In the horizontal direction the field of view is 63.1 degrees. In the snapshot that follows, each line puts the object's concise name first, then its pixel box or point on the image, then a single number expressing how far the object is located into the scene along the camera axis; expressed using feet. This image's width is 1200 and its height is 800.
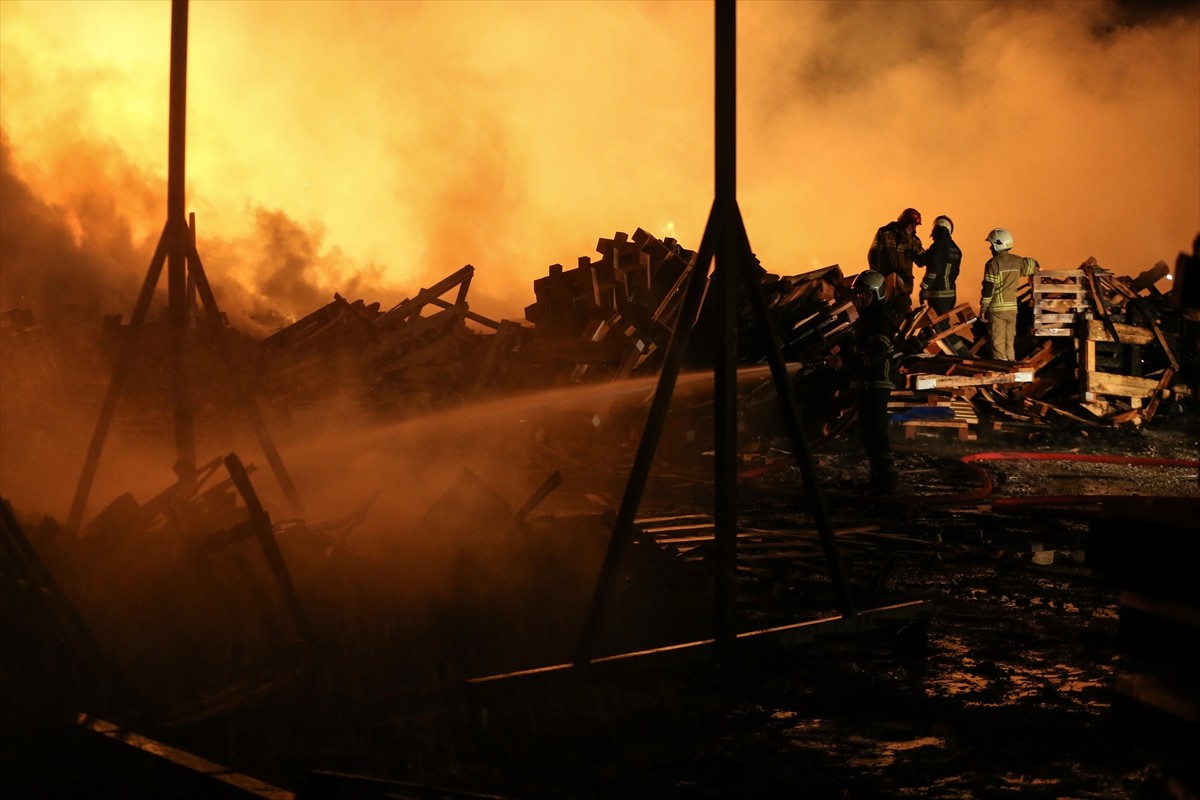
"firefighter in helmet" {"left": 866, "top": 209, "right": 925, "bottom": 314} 49.73
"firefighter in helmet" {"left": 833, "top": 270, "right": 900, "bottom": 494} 30.04
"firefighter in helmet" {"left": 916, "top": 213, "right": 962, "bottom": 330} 50.21
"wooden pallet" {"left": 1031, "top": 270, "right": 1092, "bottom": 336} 49.70
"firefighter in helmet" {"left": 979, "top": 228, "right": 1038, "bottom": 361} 49.08
